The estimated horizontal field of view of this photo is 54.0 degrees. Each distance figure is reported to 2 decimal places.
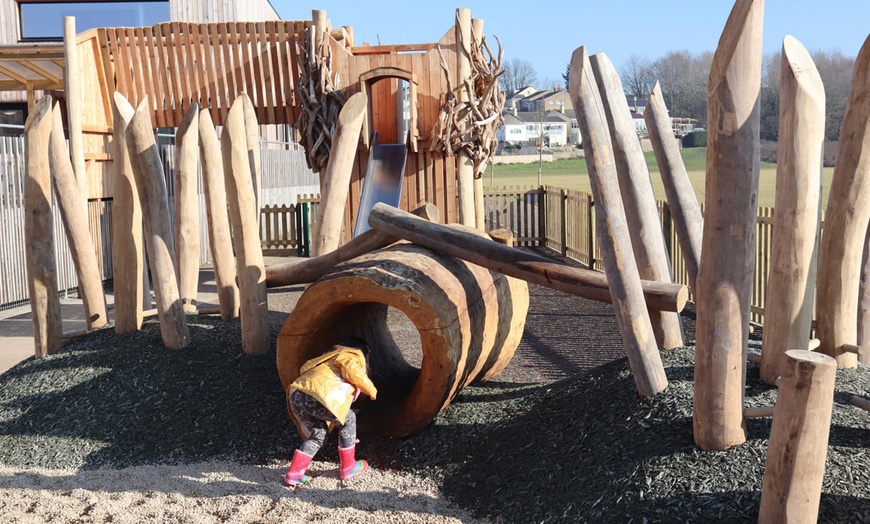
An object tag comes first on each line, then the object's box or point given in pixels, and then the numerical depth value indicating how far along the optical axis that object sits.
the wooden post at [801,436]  3.31
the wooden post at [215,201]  6.55
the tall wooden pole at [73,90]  11.01
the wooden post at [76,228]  6.39
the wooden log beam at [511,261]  4.82
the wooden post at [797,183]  4.23
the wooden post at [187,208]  6.66
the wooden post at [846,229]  4.49
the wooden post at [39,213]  6.25
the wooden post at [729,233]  3.75
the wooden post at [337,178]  6.96
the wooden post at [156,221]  6.18
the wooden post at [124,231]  6.40
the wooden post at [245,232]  6.03
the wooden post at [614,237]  4.39
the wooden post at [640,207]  4.96
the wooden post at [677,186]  5.34
